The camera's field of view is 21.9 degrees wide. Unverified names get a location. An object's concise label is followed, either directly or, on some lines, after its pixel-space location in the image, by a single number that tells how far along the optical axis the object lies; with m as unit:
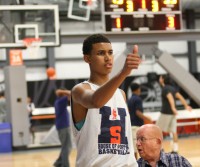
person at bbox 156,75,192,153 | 11.20
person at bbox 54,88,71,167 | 9.31
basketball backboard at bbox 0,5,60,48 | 10.82
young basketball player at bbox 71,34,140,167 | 2.98
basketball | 17.61
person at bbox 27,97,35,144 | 17.83
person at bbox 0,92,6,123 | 15.46
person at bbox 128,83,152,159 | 9.30
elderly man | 3.51
